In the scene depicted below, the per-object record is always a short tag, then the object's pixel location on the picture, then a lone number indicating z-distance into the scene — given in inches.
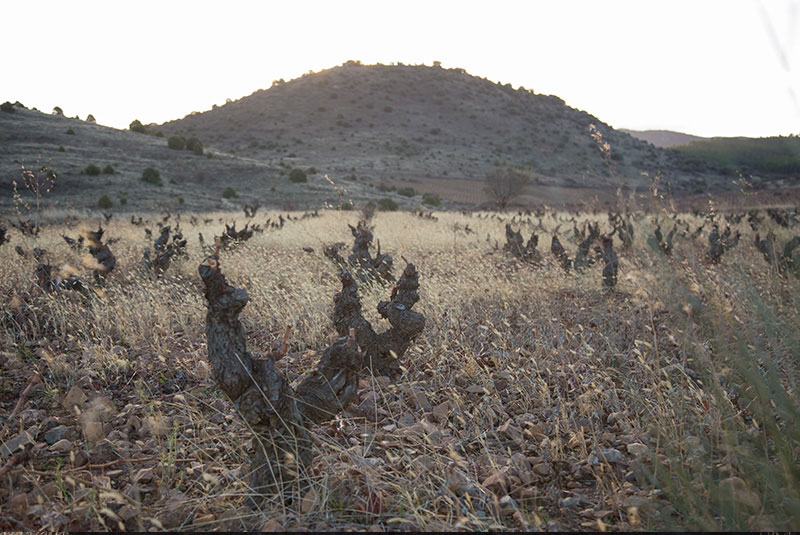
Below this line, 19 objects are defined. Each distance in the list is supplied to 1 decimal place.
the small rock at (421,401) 122.3
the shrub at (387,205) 938.2
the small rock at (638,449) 96.1
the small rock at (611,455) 96.7
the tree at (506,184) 1089.4
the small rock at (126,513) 78.7
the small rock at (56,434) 107.3
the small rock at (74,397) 122.8
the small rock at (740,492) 71.6
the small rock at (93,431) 107.3
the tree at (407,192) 1283.0
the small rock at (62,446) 102.3
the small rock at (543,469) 94.1
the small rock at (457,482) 84.6
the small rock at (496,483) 86.1
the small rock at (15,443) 100.9
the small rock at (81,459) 97.5
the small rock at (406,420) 114.1
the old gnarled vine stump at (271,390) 80.4
